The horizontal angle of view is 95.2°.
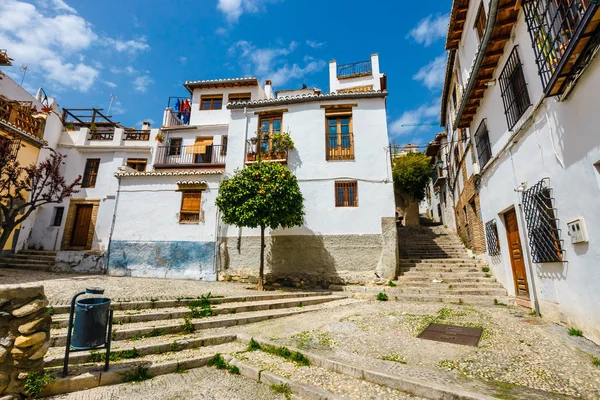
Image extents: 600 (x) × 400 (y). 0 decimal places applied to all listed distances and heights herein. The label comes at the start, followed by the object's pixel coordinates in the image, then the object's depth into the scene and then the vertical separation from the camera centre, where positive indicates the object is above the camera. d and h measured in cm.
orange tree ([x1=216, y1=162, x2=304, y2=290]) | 868 +195
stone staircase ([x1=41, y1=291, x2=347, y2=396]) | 344 -128
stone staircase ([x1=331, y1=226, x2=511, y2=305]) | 763 -52
